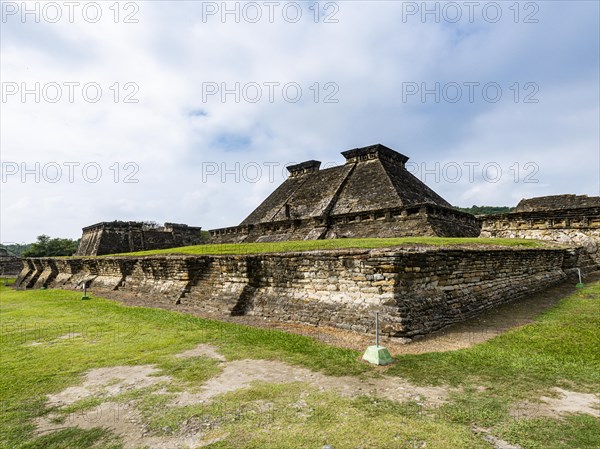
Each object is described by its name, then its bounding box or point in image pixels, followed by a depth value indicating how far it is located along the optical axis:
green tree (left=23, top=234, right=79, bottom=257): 39.78
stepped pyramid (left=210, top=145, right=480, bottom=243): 14.78
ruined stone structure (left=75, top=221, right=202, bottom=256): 30.16
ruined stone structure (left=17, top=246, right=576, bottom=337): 6.30
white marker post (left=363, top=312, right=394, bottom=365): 4.86
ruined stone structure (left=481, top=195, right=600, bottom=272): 13.11
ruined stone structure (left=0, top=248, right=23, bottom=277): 38.91
